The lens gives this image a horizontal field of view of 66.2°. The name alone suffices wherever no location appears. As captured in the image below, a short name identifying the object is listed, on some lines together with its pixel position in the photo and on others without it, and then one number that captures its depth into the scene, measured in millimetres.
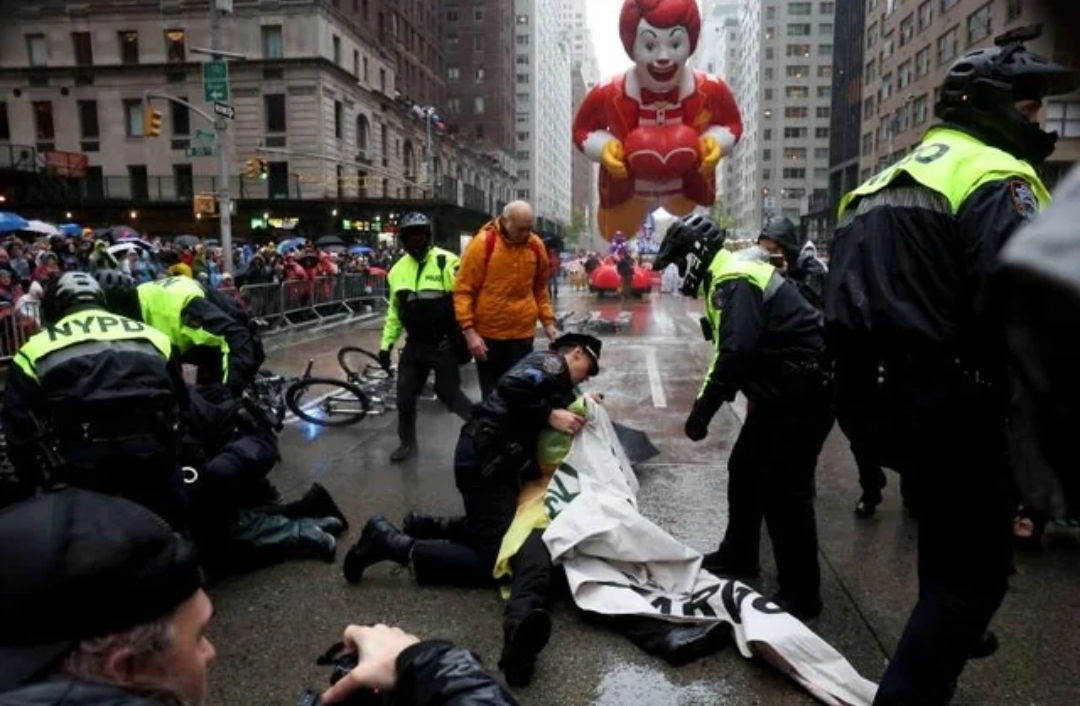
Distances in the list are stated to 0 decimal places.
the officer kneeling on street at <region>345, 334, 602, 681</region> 4098
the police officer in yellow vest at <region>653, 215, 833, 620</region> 3822
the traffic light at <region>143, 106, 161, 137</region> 24062
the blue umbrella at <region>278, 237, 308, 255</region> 24922
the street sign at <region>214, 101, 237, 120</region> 19016
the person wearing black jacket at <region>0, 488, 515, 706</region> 1212
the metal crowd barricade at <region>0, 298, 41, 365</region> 11781
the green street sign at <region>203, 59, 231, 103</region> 18344
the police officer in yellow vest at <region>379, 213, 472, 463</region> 6773
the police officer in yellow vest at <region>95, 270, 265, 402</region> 5176
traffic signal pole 19625
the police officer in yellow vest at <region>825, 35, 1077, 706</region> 2469
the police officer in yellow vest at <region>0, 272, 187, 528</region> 3340
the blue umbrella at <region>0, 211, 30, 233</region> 19848
